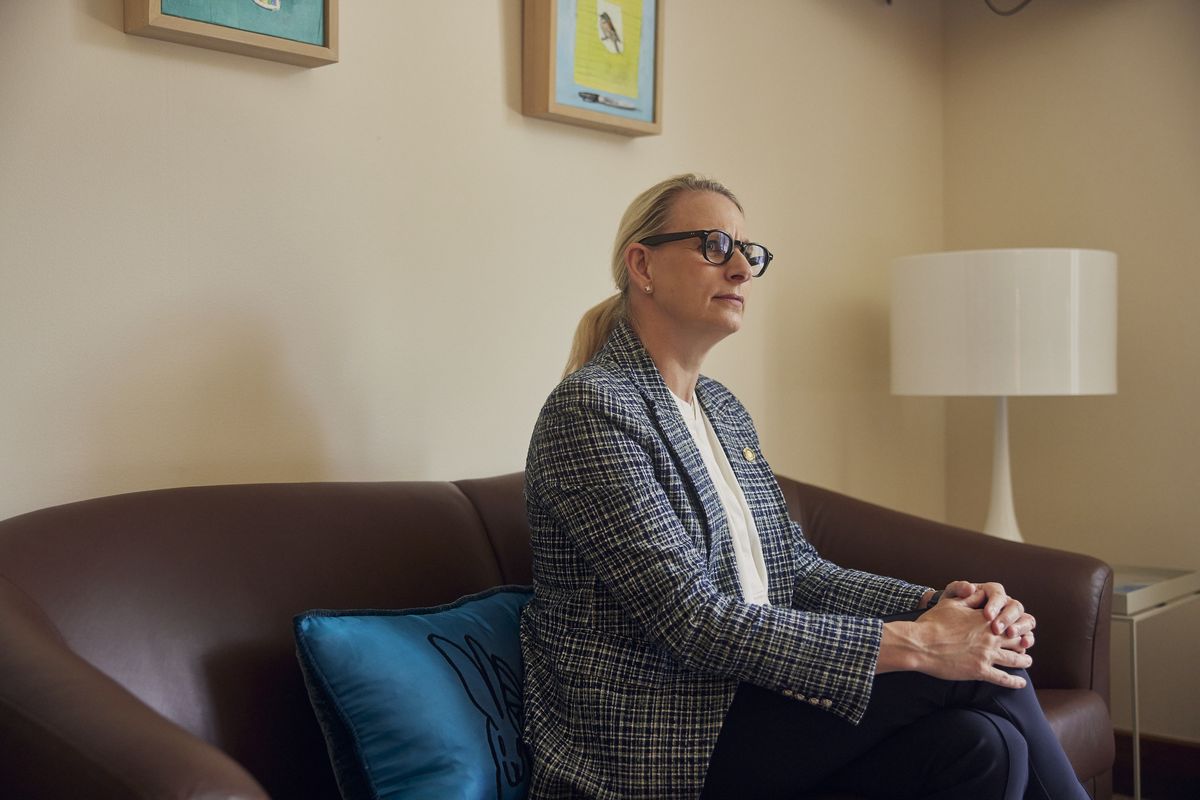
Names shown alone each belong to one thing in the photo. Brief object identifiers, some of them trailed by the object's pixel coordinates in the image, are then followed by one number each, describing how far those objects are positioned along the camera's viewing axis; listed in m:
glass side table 2.63
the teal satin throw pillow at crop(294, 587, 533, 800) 1.53
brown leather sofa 1.14
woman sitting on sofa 1.60
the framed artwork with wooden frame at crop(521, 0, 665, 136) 2.38
